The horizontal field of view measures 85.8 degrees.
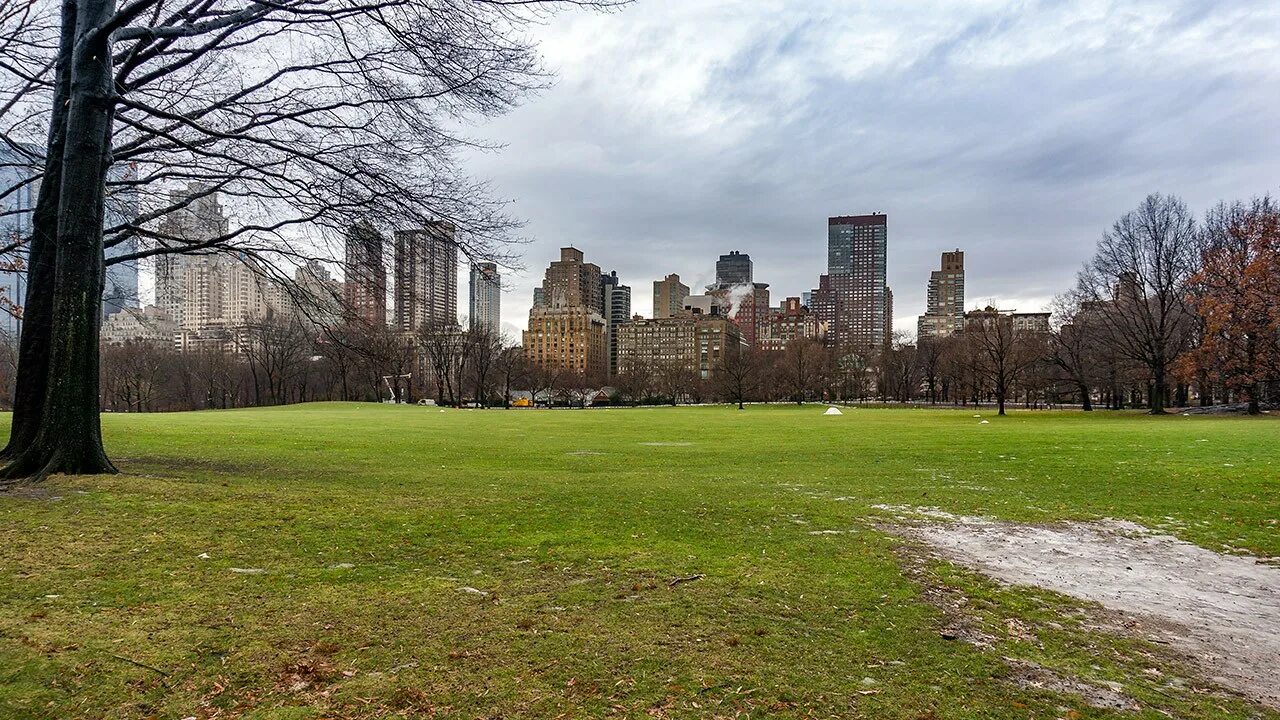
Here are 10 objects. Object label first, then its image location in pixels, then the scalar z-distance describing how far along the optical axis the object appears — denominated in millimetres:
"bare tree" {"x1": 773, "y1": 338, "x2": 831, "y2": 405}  106875
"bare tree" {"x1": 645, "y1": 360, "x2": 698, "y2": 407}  119312
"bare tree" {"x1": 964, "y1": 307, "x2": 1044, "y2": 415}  65062
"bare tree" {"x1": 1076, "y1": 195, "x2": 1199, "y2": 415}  53656
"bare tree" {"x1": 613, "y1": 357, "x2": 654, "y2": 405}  114125
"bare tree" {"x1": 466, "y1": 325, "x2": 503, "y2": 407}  90875
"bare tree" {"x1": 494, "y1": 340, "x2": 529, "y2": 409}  97438
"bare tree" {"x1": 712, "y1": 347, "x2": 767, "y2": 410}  102938
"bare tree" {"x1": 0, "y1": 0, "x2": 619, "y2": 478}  10305
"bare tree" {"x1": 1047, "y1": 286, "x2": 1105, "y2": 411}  63562
